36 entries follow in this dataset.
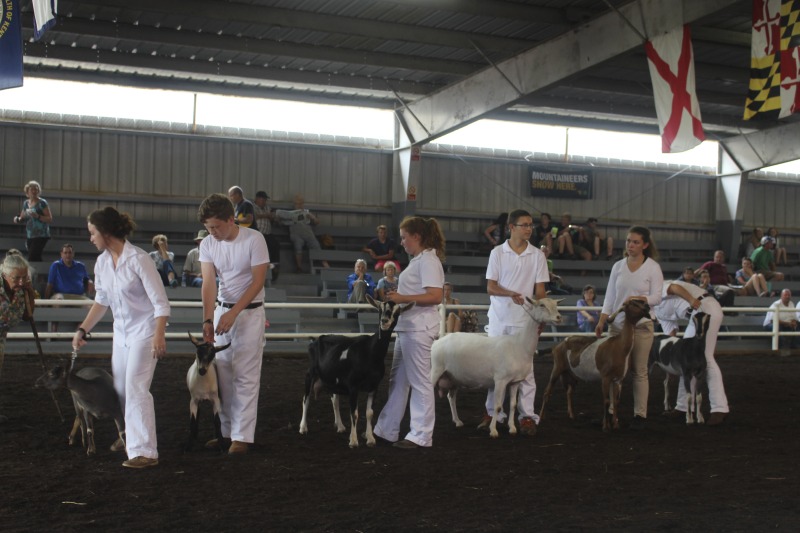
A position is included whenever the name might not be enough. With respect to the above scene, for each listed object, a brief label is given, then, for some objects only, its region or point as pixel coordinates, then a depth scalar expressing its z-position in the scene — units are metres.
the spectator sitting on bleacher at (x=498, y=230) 21.67
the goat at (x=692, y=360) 8.67
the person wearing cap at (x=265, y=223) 18.02
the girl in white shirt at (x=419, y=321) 7.07
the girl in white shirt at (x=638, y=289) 8.16
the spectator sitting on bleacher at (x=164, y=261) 15.04
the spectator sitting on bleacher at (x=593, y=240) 22.91
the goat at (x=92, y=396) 6.54
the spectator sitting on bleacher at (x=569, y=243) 22.33
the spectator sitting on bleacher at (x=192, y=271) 15.70
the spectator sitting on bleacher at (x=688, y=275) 16.08
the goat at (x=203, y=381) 6.50
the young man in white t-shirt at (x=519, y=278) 7.86
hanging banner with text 24.27
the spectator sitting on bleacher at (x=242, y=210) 14.56
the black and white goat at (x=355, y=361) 7.04
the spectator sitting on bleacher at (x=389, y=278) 14.20
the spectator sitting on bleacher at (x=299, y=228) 20.33
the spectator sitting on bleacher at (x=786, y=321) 17.83
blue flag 8.96
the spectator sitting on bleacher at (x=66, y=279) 14.07
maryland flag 11.66
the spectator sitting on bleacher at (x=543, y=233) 21.50
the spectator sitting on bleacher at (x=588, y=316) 16.20
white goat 7.69
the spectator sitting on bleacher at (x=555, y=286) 18.56
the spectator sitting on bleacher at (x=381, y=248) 19.28
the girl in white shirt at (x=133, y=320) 5.92
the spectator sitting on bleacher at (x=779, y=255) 24.91
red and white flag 13.09
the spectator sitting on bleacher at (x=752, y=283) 20.44
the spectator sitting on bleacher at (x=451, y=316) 13.86
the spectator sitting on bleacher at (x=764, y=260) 21.84
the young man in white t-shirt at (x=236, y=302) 6.56
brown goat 8.12
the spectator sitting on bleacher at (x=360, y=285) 15.88
